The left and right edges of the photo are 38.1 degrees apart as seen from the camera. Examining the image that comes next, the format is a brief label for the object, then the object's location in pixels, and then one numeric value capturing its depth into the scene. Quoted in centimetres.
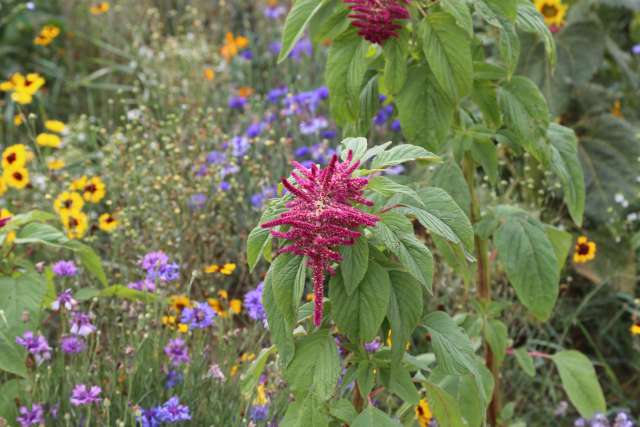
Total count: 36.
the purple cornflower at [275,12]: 519
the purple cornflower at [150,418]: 221
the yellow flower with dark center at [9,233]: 263
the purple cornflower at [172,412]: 219
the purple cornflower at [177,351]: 252
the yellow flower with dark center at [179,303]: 276
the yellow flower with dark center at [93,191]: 321
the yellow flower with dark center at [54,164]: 345
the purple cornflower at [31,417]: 231
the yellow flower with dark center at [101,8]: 483
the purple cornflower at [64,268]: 269
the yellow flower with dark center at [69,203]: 310
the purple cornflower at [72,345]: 251
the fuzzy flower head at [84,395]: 224
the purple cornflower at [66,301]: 245
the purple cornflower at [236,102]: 430
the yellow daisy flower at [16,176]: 326
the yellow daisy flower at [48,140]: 357
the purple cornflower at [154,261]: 260
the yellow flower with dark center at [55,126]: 380
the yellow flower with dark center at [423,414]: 250
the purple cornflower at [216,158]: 358
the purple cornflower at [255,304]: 254
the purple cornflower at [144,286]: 263
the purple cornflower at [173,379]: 248
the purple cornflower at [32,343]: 242
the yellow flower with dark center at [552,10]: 384
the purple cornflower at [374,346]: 219
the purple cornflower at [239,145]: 354
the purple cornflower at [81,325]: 244
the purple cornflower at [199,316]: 249
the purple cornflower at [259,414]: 235
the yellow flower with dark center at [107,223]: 310
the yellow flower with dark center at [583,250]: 300
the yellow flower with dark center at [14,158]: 328
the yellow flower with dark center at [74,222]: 306
